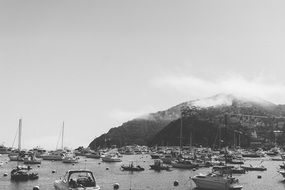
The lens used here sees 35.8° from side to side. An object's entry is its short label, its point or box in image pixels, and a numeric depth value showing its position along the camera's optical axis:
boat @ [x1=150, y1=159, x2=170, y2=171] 133.00
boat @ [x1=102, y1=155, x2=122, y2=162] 190.00
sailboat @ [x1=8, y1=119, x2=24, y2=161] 175.25
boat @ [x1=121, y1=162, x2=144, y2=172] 129.71
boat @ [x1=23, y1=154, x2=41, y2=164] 157.73
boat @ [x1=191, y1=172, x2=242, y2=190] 77.56
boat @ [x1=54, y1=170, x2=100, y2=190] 44.72
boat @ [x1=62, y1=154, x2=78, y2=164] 176.70
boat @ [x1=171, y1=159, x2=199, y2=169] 140.12
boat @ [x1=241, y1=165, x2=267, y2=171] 143.10
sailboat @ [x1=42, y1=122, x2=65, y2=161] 194.38
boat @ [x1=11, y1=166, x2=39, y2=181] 92.56
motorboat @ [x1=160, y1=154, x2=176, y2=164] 164.04
